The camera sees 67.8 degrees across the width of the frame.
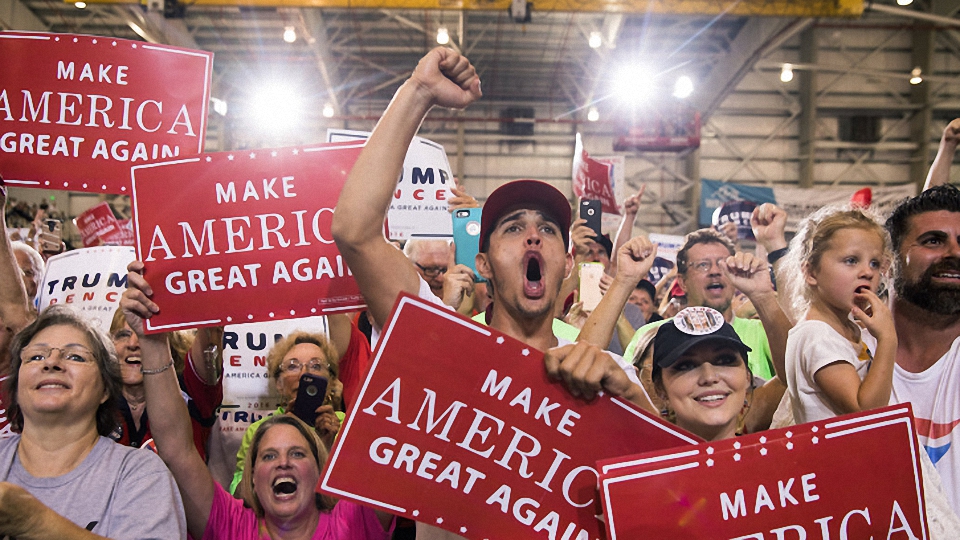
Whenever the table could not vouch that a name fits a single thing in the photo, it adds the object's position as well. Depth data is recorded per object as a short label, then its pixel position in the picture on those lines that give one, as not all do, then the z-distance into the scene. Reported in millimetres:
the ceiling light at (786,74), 15084
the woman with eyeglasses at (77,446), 1868
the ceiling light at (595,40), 13567
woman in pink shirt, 2039
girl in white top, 1985
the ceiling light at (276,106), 15594
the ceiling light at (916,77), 15531
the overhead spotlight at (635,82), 14734
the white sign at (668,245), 6961
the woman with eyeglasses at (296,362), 3215
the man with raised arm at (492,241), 1646
